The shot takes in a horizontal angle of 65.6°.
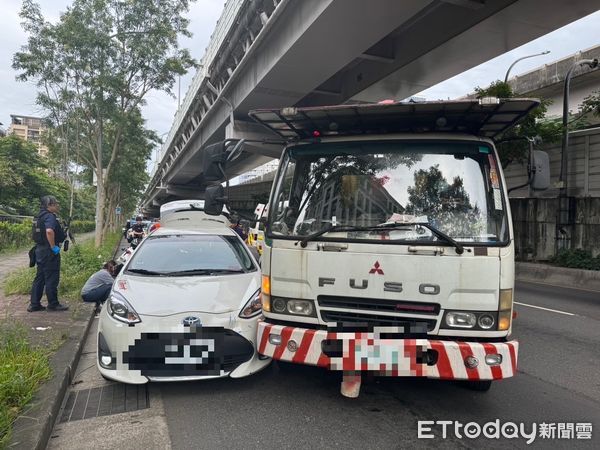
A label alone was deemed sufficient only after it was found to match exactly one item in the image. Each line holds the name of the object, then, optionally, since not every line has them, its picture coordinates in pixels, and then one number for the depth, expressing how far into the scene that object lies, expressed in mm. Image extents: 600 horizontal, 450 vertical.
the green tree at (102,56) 13219
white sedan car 4023
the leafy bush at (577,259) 11805
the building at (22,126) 104200
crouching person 5898
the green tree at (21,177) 31550
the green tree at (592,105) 12241
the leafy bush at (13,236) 18062
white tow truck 3436
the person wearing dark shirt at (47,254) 7020
